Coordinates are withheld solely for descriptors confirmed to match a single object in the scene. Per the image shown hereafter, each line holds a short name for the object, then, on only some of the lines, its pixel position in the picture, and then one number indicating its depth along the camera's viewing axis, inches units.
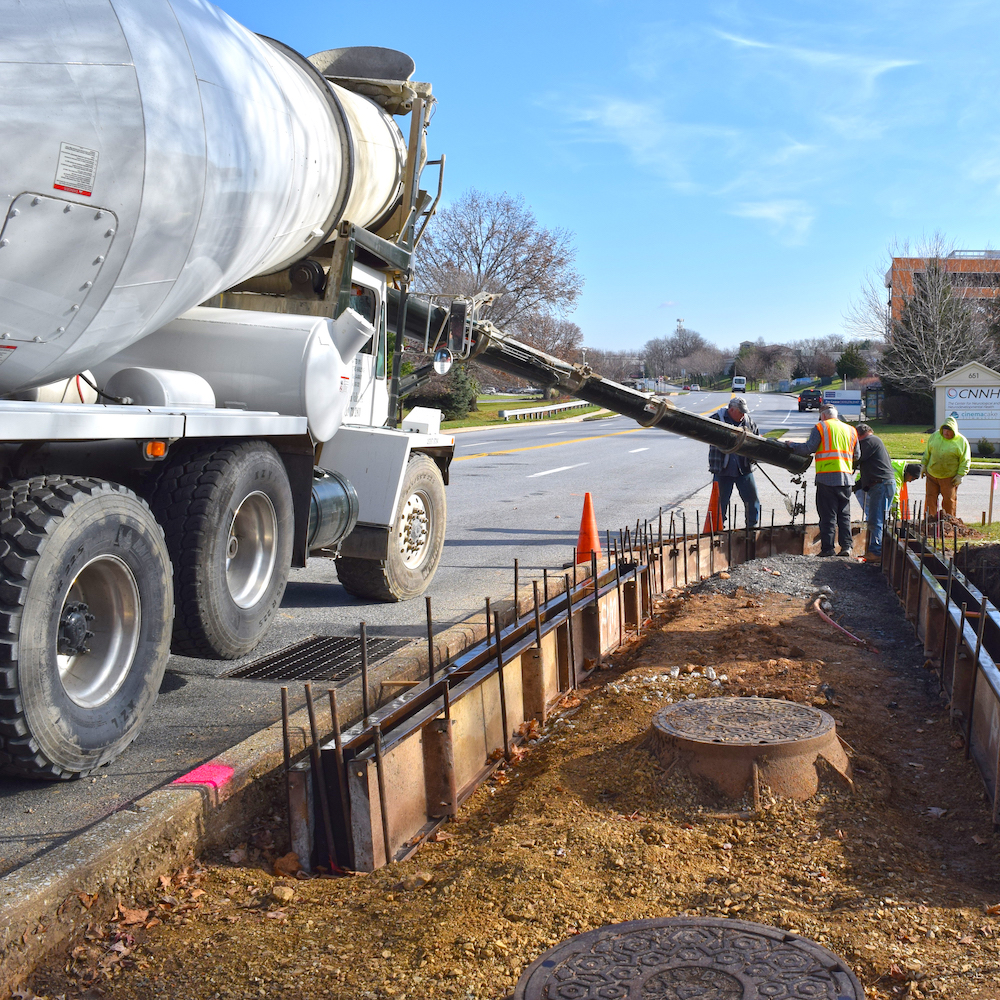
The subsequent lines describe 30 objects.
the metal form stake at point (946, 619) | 234.4
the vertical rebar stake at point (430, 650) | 189.5
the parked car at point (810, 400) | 3029.0
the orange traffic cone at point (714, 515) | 476.1
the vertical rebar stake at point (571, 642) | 241.6
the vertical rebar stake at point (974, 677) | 188.2
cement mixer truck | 155.9
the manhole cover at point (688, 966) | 108.3
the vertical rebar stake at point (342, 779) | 151.7
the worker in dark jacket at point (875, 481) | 438.9
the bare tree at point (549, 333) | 2586.1
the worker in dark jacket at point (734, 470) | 485.1
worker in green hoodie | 550.9
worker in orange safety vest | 426.6
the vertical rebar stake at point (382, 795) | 152.4
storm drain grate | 234.1
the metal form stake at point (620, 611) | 286.0
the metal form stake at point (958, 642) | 209.0
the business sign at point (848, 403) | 2088.3
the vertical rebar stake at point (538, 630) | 216.5
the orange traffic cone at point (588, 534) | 387.9
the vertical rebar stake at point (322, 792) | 152.7
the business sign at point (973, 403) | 1121.4
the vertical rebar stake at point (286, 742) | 152.9
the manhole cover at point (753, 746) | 163.3
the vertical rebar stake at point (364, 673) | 165.6
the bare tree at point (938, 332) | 1654.8
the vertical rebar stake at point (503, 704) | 199.0
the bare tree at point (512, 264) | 2485.2
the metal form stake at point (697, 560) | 384.2
